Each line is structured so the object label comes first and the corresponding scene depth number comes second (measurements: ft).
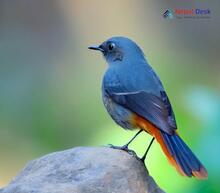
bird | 22.81
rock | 20.58
